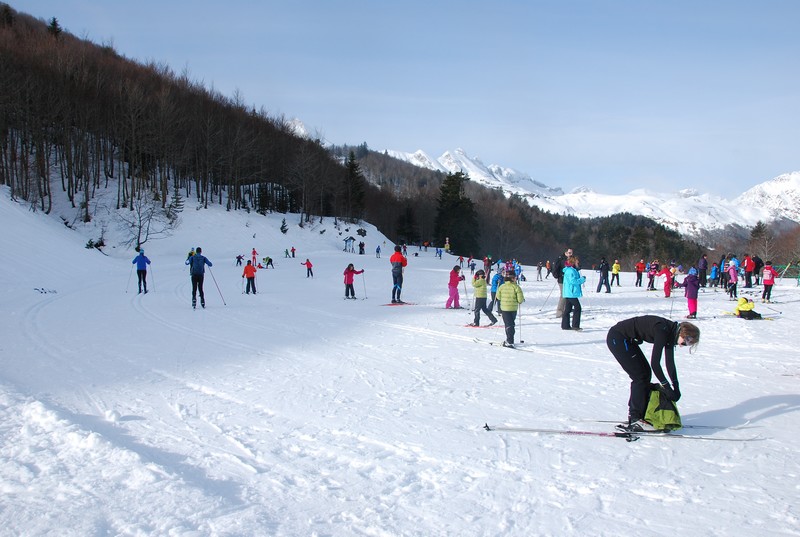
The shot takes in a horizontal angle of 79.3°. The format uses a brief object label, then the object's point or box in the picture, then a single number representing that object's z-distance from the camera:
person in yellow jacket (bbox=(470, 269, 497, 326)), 12.69
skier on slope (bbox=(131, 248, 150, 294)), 17.53
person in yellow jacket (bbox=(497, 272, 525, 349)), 10.04
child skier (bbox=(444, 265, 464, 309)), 15.98
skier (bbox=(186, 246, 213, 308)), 14.02
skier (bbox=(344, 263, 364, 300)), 18.14
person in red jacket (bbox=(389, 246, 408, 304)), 16.62
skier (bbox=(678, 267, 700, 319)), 14.41
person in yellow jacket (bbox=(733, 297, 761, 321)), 14.37
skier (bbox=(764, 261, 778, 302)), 17.85
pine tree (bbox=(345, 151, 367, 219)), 66.44
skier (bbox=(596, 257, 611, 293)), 22.98
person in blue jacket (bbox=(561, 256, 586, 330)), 12.36
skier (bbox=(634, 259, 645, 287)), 26.17
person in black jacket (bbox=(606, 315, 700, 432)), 5.04
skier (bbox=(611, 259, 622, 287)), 28.44
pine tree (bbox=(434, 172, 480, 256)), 71.06
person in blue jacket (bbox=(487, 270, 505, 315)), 14.15
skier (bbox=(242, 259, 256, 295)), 18.86
